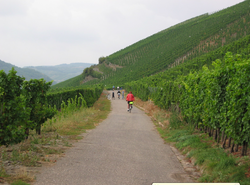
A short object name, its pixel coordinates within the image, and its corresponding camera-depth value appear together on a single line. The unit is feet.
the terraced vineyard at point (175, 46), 279.69
